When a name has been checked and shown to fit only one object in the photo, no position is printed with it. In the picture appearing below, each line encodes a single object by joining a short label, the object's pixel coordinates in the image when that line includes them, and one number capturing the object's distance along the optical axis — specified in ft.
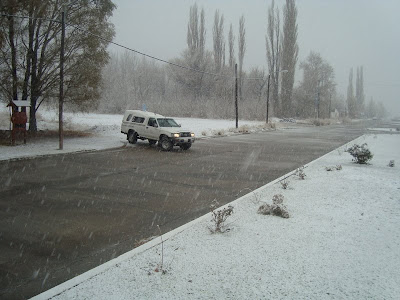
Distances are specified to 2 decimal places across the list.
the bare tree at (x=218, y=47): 225.15
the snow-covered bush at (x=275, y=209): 20.24
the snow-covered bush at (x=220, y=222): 17.53
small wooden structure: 55.72
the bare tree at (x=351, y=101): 375.45
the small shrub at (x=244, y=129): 112.37
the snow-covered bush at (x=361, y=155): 41.55
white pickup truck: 57.88
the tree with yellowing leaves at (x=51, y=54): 64.95
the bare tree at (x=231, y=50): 224.53
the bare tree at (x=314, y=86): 259.19
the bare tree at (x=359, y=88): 391.86
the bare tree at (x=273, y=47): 201.26
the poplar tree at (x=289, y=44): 198.29
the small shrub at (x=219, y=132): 97.86
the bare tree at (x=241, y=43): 222.48
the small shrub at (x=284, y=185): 28.47
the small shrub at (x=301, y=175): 33.09
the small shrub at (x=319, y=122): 199.64
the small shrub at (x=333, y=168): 37.26
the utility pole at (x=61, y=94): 51.08
